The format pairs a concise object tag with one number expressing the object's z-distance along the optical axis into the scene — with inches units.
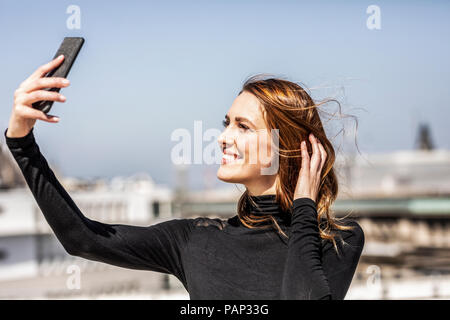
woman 94.6
